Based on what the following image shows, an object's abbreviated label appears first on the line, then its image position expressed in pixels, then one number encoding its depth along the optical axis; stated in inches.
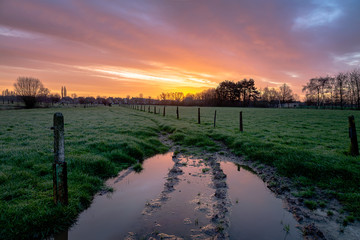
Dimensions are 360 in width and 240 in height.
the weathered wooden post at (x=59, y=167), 162.6
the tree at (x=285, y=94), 4943.4
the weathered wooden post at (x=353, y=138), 305.9
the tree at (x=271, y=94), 5237.2
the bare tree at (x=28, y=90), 2866.1
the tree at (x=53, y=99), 4550.4
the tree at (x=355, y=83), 2990.2
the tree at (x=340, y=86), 3203.7
